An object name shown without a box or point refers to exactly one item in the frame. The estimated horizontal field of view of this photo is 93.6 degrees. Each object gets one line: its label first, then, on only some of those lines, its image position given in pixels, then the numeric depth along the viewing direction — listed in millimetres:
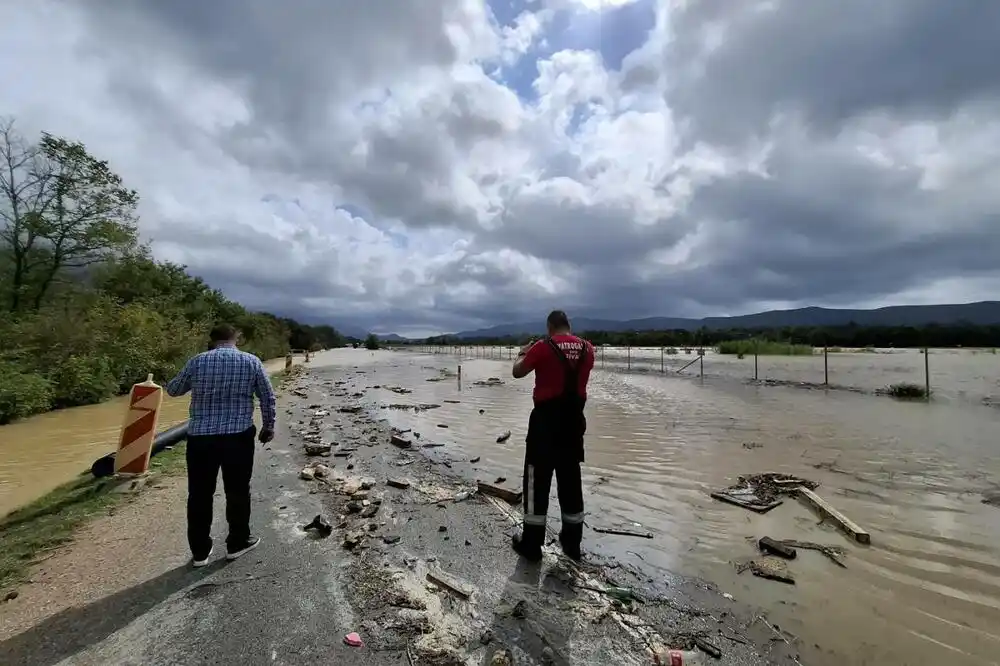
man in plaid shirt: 4102
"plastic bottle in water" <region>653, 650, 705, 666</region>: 2986
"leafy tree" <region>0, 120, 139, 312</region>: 22781
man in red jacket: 4461
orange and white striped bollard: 6688
